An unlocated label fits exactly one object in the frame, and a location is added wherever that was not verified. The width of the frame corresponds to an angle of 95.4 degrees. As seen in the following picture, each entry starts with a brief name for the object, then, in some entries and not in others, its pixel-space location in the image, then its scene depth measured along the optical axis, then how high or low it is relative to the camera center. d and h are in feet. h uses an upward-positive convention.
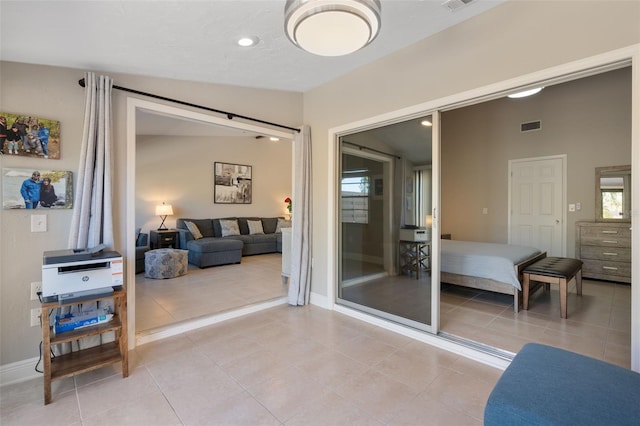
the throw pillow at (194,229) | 20.80 -1.32
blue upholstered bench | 3.50 -2.43
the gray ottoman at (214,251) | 18.69 -2.65
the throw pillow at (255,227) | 25.08 -1.37
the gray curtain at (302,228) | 11.76 -0.68
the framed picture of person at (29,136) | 6.52 +1.75
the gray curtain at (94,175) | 7.02 +0.91
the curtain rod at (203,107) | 7.86 +3.38
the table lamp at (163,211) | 21.12 +0.03
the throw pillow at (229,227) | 23.24 -1.32
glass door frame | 8.55 -0.81
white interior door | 16.12 +0.43
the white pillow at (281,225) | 26.89 -1.28
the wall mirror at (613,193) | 14.15 +0.85
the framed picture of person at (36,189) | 6.57 +0.53
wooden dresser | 13.99 -1.94
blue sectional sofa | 18.88 -2.17
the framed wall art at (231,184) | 24.84 +2.43
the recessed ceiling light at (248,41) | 7.28 +4.33
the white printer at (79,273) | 6.03 -1.35
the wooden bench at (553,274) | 10.19 -2.30
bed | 11.00 -2.20
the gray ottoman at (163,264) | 15.88 -2.89
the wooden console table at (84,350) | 5.90 -3.25
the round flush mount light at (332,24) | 4.13 +2.88
